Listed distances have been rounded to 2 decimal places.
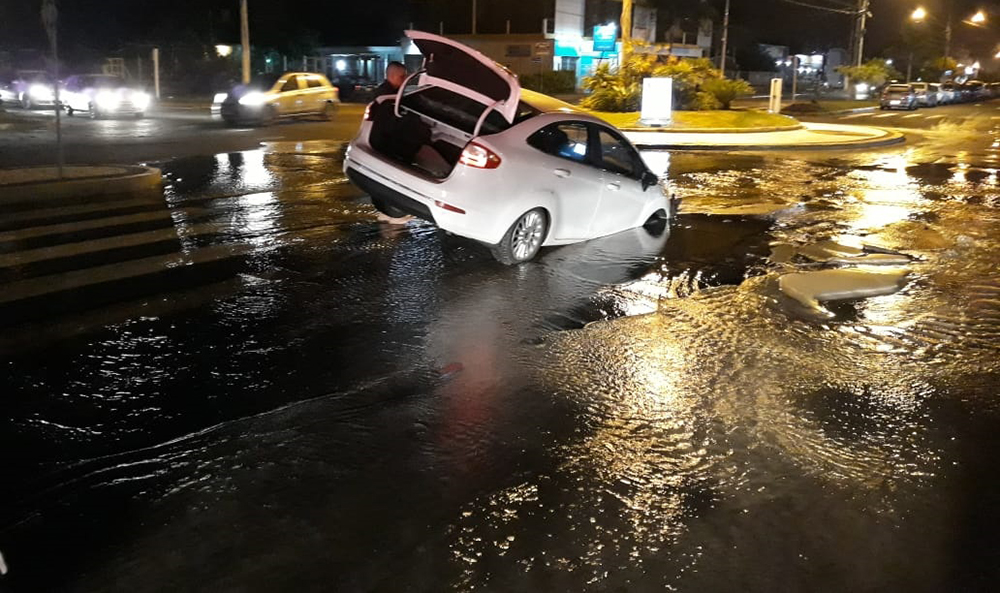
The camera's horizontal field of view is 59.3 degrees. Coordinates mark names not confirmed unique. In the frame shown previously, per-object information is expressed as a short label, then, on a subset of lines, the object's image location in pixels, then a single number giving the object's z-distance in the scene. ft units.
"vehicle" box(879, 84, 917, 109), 157.89
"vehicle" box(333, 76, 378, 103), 154.92
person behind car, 30.07
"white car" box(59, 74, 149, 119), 100.01
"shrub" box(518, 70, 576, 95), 165.68
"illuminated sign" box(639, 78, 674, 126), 93.45
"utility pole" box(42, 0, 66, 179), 38.22
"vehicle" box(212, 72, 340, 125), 92.58
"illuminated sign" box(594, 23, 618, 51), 181.54
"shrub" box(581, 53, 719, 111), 104.17
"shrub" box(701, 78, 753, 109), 108.27
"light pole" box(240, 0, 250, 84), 119.03
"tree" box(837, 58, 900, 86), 199.01
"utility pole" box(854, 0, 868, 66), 166.03
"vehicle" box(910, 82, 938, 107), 163.11
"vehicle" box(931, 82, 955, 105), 180.87
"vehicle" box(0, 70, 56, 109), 113.91
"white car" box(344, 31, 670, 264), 27.35
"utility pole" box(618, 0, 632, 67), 103.72
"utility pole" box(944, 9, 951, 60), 258.57
